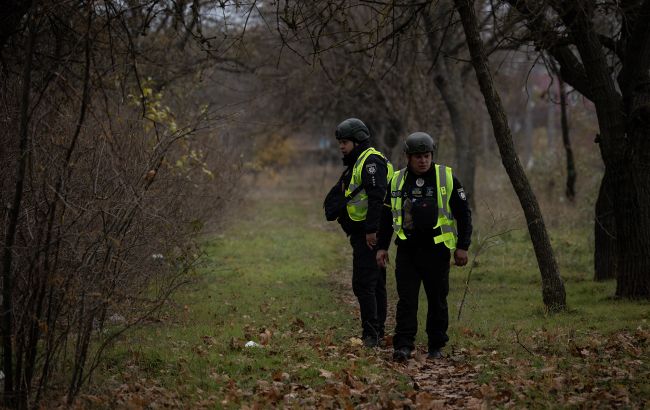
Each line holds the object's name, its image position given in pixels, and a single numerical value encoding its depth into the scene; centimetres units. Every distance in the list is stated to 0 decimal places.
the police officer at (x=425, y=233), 1481
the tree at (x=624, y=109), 1983
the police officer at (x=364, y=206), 1641
